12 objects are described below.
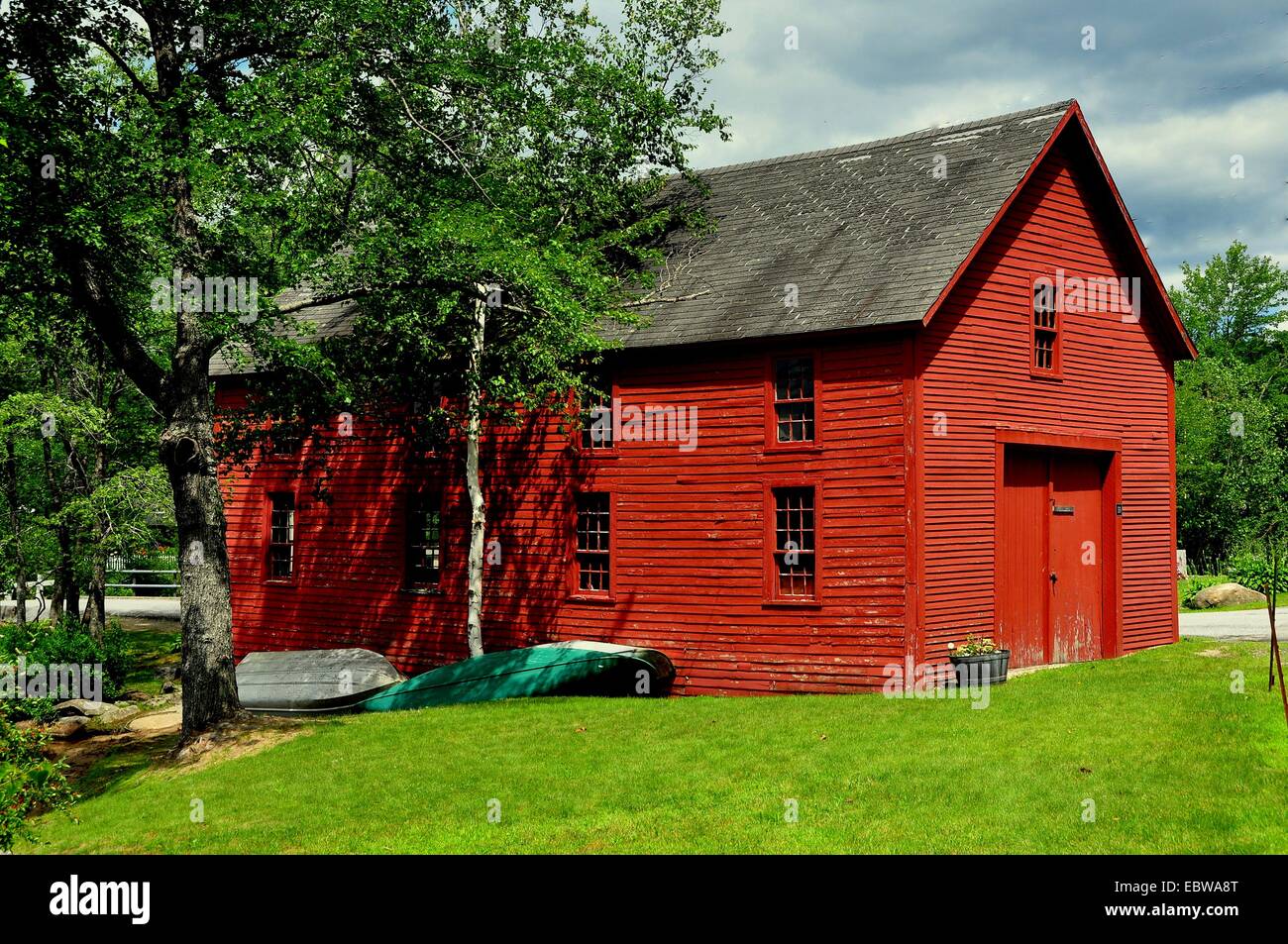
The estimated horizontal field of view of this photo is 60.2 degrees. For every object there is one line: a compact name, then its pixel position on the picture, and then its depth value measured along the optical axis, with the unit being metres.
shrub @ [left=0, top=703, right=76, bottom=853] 8.14
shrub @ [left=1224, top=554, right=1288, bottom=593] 24.18
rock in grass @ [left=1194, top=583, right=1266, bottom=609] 32.72
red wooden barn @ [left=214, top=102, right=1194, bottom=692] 17.84
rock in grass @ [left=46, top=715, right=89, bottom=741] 20.86
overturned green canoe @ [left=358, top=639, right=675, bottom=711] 18.72
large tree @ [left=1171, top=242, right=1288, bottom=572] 43.49
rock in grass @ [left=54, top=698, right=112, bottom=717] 22.58
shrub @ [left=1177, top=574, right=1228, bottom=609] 33.88
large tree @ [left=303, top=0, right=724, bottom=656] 17.62
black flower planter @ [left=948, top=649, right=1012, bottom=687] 17.08
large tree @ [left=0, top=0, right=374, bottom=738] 15.02
